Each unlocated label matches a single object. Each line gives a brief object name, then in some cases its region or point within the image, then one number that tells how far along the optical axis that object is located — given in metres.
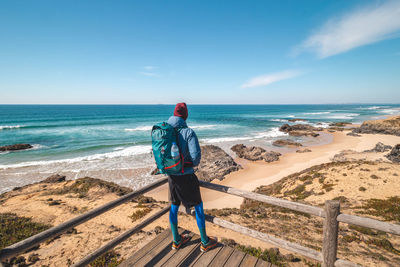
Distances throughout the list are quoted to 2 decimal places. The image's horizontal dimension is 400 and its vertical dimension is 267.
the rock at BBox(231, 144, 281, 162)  18.82
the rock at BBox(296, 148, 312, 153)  21.90
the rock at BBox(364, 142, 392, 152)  19.14
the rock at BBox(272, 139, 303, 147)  25.74
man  2.98
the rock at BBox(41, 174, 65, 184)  13.62
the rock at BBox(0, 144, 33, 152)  23.74
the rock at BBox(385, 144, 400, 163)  14.48
